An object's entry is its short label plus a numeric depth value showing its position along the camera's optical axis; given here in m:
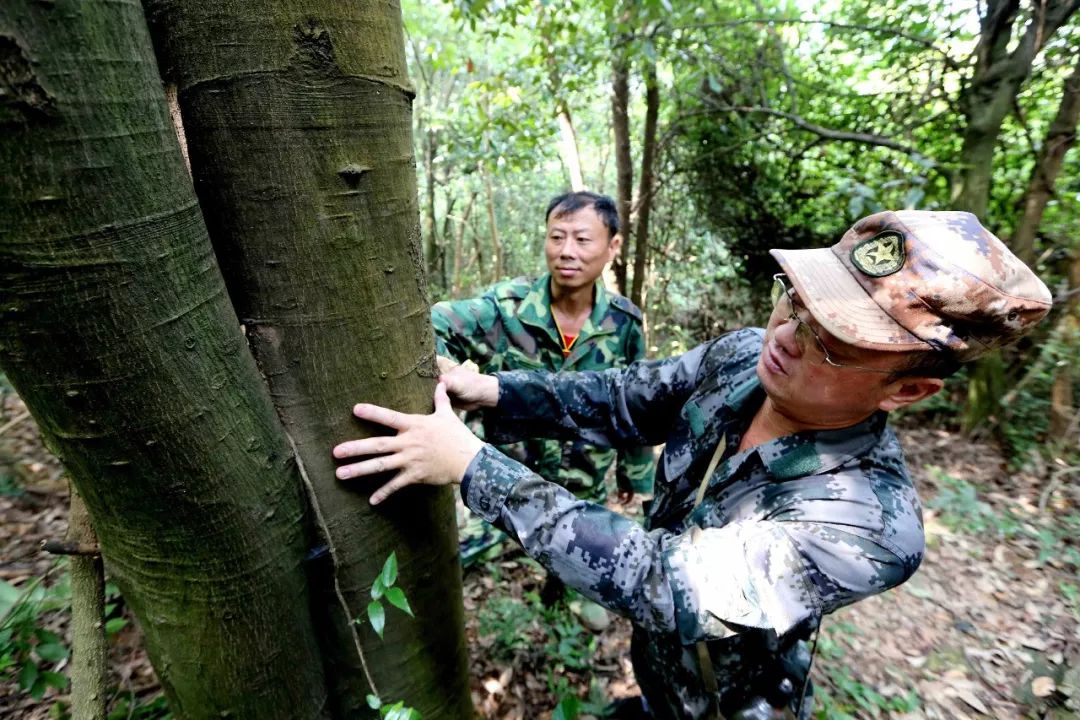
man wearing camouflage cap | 1.12
